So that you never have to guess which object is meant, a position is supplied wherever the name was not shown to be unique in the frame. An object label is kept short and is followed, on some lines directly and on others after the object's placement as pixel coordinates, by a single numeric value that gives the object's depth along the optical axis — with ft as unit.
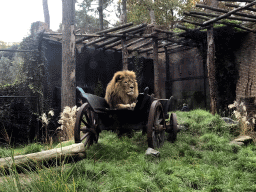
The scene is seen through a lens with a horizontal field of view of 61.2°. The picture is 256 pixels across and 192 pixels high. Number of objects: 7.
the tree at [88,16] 56.75
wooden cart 13.03
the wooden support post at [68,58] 25.08
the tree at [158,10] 45.91
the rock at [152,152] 12.10
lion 14.62
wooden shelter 25.05
